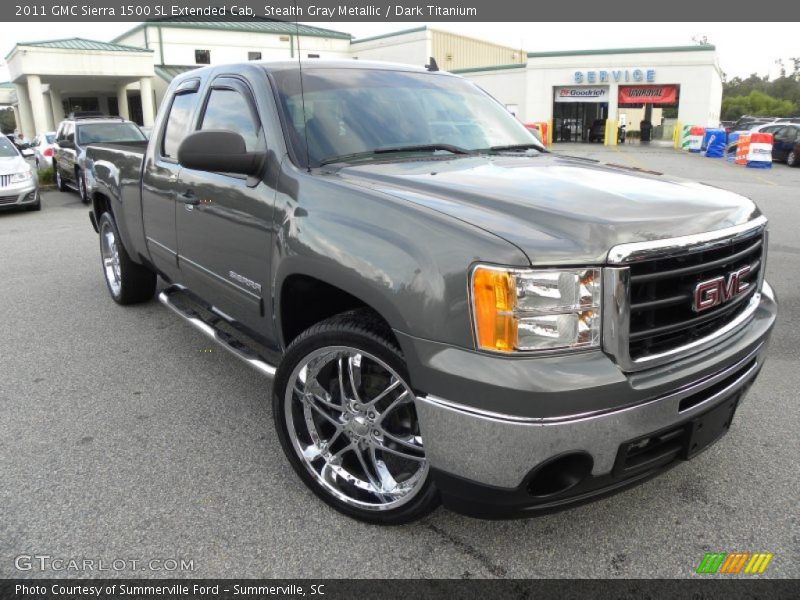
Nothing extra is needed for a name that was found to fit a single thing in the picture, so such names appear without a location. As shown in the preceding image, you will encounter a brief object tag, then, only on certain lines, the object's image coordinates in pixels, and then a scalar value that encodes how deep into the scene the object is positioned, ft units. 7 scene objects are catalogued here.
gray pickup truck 6.66
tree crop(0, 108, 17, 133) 299.68
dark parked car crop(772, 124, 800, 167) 73.72
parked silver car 40.45
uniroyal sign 124.16
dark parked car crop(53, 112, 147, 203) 44.47
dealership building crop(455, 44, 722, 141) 120.78
